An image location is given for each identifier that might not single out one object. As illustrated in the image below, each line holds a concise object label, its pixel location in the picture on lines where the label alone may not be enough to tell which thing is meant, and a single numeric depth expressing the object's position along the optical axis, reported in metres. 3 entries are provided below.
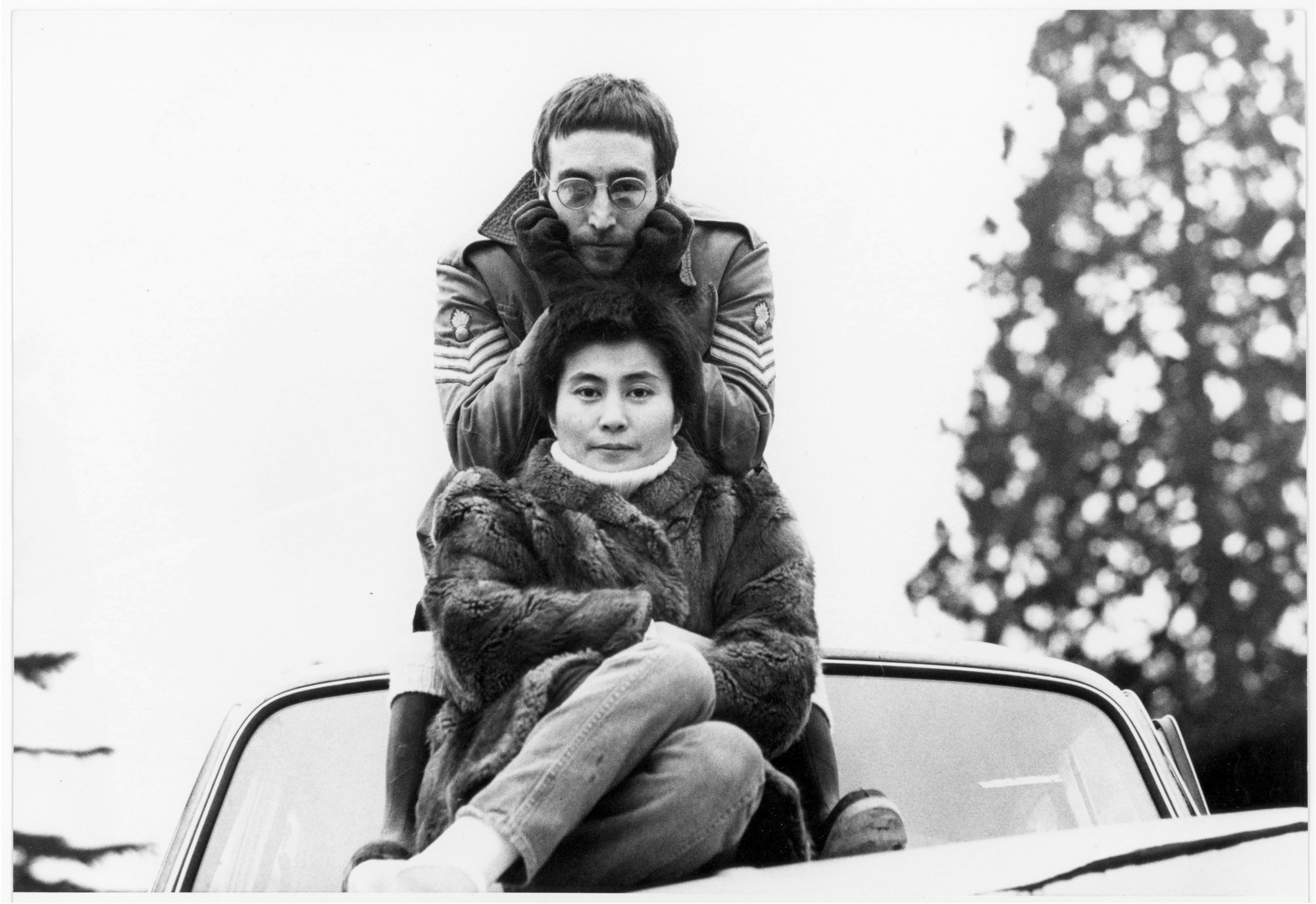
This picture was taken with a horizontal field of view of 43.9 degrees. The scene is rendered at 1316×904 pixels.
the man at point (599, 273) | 3.36
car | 3.08
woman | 2.86
